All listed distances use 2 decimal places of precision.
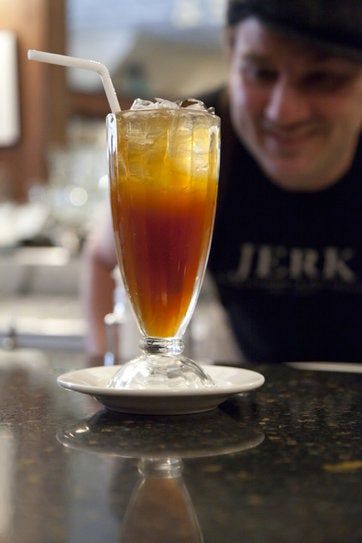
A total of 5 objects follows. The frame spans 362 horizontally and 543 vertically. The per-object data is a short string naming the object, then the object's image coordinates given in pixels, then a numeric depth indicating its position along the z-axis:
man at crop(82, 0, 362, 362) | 1.94
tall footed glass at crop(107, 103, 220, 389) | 0.91
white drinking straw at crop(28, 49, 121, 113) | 0.93
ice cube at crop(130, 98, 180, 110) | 0.92
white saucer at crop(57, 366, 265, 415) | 0.80
